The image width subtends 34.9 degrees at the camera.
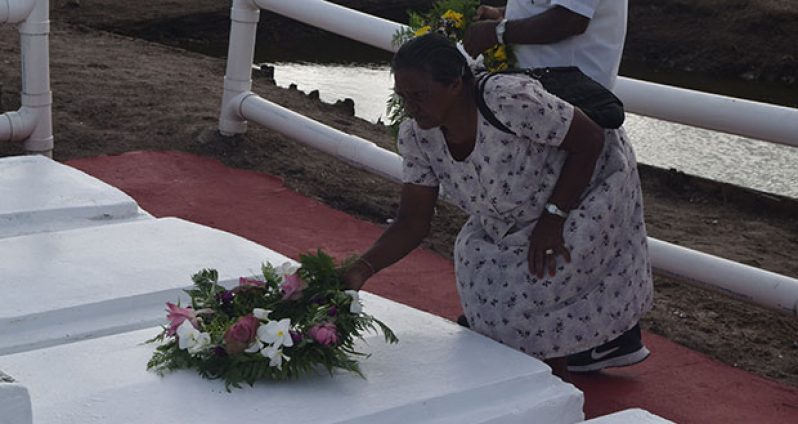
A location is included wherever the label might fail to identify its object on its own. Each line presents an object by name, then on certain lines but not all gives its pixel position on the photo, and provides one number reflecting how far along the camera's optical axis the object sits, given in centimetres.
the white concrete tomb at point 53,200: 331
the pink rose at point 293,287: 266
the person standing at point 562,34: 328
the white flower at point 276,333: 244
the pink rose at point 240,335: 245
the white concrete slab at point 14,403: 197
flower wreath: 243
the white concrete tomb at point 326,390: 227
